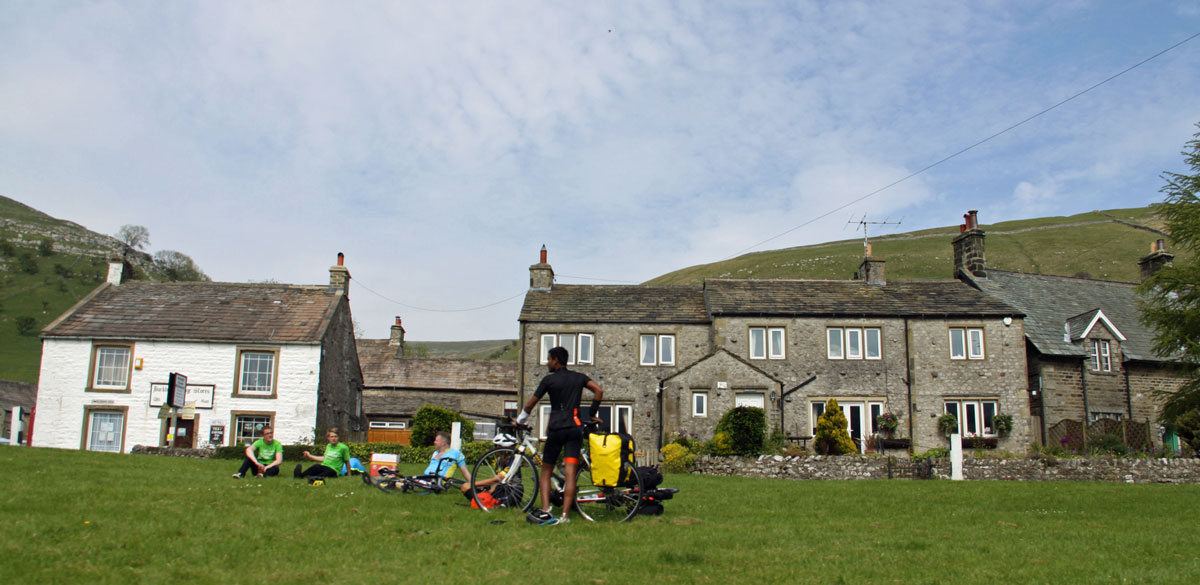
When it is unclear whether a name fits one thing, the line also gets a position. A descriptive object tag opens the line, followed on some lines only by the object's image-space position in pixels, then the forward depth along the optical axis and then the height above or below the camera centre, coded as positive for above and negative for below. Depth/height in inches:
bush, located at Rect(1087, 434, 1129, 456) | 1104.2 -34.5
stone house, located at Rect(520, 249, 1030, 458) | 1344.7 +94.9
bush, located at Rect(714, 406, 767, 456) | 994.7 -18.6
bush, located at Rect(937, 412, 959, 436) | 1355.8 -10.7
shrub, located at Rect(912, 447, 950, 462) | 955.3 -42.4
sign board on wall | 1373.0 +17.2
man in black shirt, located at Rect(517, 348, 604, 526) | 413.4 -6.7
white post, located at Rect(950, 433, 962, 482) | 894.4 -45.8
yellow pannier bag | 422.3 -22.2
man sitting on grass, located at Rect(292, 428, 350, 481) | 609.6 -41.8
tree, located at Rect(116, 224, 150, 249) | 4137.1 +830.8
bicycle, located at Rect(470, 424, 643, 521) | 431.8 -38.2
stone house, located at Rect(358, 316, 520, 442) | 1988.2 +64.2
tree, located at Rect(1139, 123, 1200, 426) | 950.4 +151.7
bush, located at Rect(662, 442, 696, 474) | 999.6 -57.0
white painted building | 1371.8 +48.7
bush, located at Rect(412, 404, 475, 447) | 1236.5 -19.1
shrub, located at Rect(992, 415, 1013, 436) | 1350.9 -9.3
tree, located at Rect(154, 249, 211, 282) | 4320.9 +722.7
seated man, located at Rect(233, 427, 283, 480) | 607.9 -38.0
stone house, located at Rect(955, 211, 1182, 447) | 1396.4 +86.0
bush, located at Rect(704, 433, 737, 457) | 1006.4 -37.9
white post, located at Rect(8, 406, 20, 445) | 1245.7 -33.7
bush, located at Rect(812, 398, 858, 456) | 1072.8 -27.3
